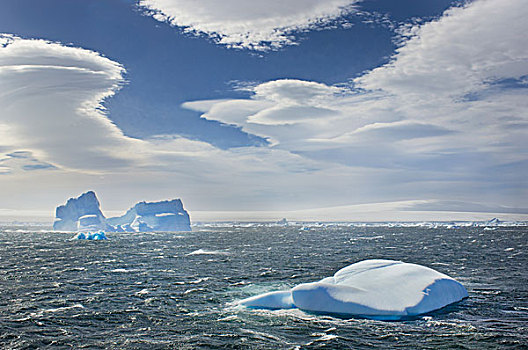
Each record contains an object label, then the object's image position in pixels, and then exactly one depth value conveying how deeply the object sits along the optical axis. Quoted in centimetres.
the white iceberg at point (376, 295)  2095
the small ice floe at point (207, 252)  5756
